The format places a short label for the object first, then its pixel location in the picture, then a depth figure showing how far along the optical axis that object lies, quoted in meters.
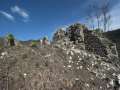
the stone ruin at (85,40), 5.47
